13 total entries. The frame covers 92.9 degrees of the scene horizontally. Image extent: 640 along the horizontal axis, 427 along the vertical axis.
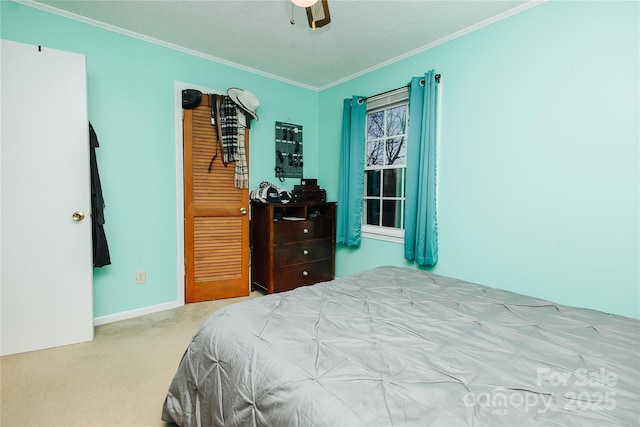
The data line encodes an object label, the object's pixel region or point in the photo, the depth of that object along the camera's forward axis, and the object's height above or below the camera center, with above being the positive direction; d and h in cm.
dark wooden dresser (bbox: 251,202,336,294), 310 -50
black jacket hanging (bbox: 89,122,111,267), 233 -13
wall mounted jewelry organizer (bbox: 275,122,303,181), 357 +57
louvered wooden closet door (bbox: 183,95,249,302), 291 -23
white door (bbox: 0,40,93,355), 198 -4
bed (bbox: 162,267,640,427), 75 -50
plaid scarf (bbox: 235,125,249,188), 308 +33
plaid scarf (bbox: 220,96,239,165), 300 +68
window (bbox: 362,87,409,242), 305 +36
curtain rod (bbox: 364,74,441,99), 260 +107
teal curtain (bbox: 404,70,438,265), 261 +26
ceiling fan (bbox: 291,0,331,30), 150 +95
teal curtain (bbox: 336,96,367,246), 327 +31
